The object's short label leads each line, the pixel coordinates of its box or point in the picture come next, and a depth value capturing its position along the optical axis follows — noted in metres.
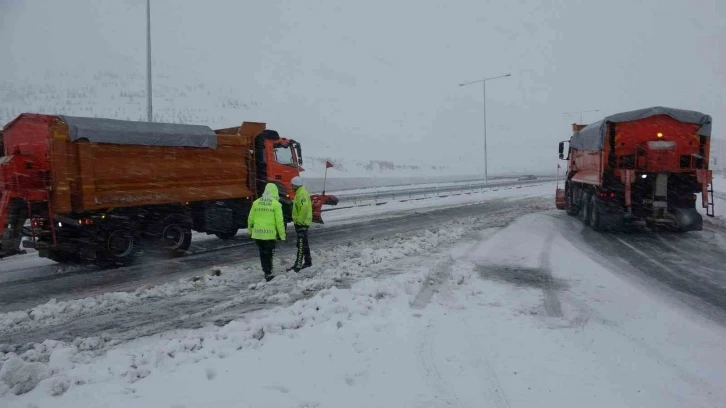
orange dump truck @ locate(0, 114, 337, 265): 9.59
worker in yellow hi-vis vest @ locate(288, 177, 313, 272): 9.12
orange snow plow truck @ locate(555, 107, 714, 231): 14.13
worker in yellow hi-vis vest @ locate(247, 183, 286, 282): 8.38
